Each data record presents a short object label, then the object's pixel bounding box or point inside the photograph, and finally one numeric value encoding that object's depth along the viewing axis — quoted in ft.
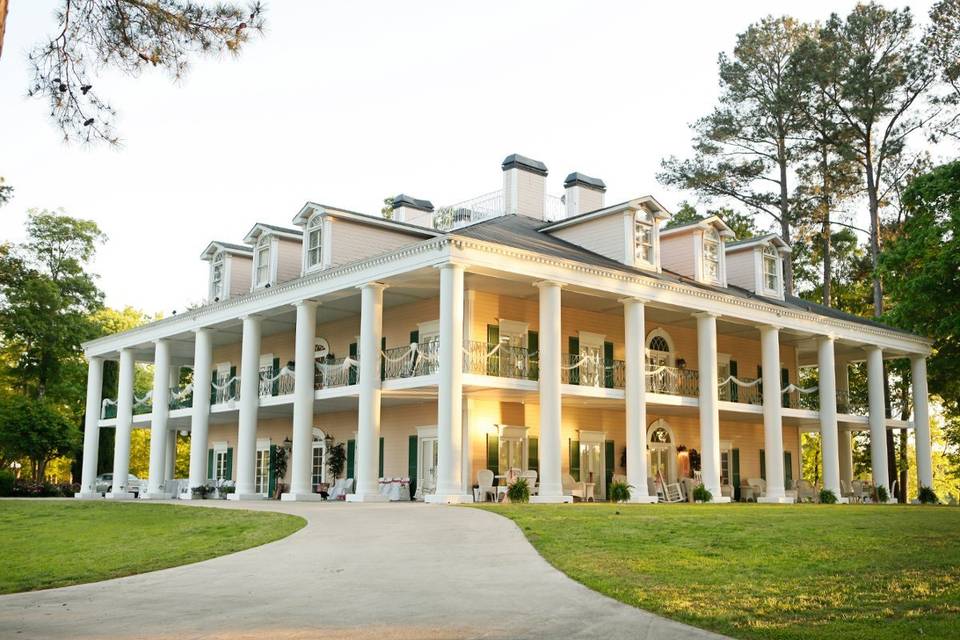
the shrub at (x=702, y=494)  91.91
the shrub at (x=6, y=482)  125.90
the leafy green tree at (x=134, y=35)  35.78
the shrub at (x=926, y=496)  109.55
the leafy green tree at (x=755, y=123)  137.59
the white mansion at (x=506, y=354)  81.00
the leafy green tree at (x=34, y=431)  141.18
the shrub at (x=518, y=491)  75.92
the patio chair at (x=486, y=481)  81.20
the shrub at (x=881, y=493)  110.11
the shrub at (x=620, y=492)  84.89
